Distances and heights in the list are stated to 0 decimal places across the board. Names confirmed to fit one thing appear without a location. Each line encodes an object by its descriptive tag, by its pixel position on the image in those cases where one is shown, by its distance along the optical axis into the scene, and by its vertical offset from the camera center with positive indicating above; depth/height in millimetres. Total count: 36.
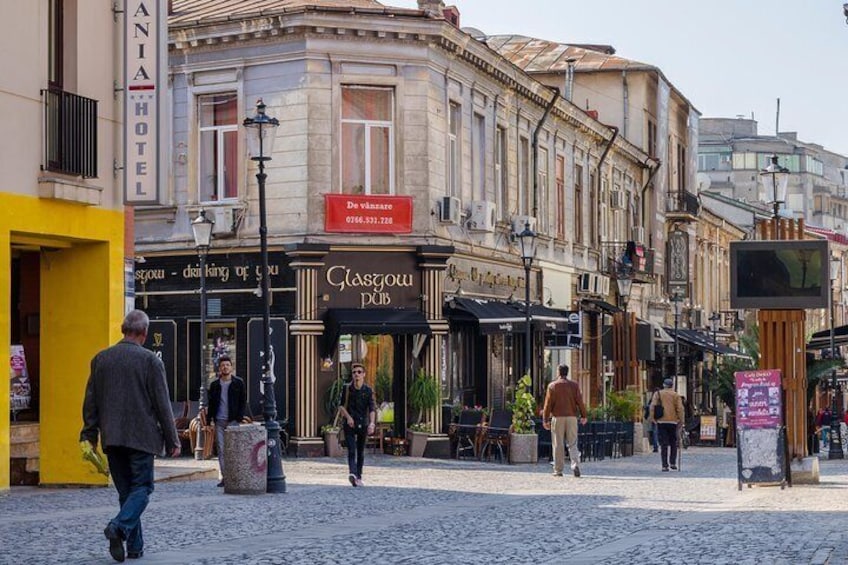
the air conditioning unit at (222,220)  33250 +3092
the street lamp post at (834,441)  43156 -1621
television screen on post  24031 +1434
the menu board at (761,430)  23641 -728
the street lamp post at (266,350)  21566 +402
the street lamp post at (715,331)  53844 +1541
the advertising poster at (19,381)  21875 +46
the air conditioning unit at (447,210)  33619 +3272
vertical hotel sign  21297 +3521
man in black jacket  22156 -225
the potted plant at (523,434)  31844 -1010
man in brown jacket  27500 -497
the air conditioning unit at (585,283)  45812 +2509
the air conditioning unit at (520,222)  38906 +3497
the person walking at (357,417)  23125 -482
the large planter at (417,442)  32562 -1154
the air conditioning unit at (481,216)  35719 +3357
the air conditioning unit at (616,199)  49688 +5110
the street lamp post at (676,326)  49781 +1464
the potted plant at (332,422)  31734 -752
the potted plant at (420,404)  32594 -447
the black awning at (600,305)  46344 +1966
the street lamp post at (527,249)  33219 +2492
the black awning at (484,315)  33969 +1272
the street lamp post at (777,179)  28706 +3324
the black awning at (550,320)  36012 +1237
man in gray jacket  12766 -244
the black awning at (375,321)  31922 +1100
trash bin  20938 -927
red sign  32406 +3131
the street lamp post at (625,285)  44000 +2346
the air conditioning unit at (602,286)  47966 +2554
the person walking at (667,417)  30562 -701
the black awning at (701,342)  53500 +1091
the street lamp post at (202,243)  31500 +2522
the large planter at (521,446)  31969 -1230
